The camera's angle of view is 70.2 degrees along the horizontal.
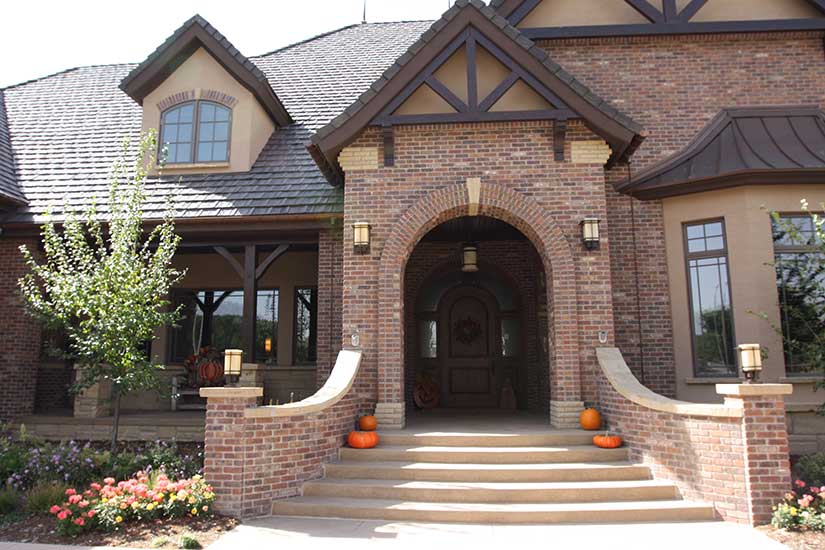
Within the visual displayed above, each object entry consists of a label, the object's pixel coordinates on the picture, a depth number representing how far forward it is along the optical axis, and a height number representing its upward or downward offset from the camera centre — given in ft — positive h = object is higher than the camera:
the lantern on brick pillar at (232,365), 21.99 -0.07
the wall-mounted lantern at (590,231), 26.86 +5.90
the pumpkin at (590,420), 24.90 -2.47
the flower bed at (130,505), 19.08 -4.67
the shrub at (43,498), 21.47 -4.86
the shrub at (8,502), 21.86 -5.10
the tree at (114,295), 25.25 +2.97
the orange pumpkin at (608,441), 23.32 -3.16
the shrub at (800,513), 18.02 -4.73
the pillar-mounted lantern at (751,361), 19.95 -0.02
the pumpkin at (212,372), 35.37 -0.52
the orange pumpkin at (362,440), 23.80 -3.12
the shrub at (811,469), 21.66 -4.08
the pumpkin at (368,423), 25.33 -2.59
